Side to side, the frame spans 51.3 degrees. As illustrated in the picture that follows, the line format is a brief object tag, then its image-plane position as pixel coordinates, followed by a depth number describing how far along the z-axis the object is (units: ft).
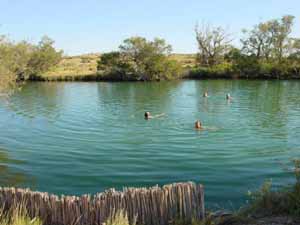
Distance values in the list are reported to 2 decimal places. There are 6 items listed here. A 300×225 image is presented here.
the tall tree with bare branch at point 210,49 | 251.57
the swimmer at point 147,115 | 80.85
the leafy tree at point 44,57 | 244.74
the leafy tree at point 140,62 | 225.70
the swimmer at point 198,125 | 68.01
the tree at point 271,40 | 228.55
